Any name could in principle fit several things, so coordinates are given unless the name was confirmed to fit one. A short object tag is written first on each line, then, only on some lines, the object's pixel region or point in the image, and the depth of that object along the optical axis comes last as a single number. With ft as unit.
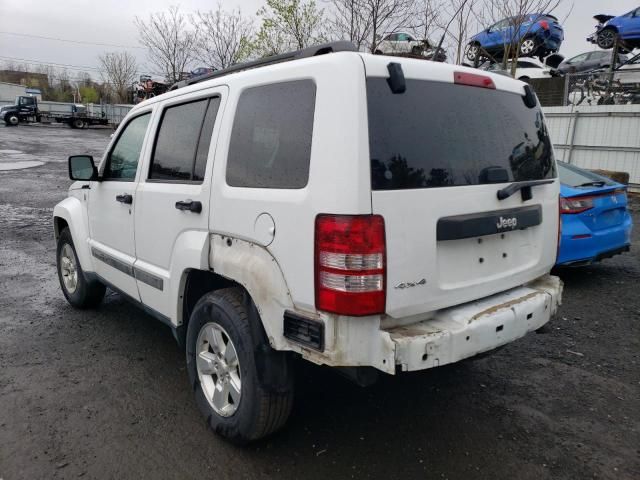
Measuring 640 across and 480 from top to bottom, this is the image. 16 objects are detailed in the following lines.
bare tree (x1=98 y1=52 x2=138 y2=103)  205.62
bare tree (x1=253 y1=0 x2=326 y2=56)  54.13
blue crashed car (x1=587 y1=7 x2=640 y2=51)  51.62
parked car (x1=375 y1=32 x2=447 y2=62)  40.54
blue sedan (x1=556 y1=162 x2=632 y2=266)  17.67
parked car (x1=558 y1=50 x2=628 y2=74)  58.39
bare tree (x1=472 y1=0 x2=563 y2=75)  42.75
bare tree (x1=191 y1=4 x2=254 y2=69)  74.74
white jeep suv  7.16
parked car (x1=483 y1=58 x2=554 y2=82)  57.06
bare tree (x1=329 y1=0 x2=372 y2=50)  46.98
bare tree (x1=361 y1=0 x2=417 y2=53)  45.83
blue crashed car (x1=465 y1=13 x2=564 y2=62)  43.70
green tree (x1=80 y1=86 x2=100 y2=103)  258.51
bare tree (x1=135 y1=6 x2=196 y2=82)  86.68
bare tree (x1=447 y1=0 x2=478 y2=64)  44.94
